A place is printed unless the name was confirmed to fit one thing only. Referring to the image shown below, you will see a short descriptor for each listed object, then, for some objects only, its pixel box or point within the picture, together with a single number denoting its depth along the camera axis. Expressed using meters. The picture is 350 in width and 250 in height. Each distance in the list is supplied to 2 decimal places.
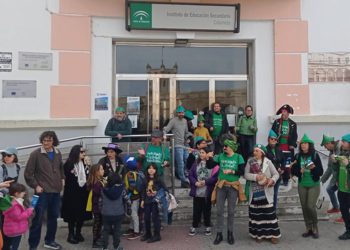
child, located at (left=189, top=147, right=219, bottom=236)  6.31
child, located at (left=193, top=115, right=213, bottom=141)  8.28
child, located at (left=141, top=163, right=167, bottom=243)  6.10
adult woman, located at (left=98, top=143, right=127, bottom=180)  5.96
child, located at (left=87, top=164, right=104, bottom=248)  5.77
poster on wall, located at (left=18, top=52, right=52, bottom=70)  8.80
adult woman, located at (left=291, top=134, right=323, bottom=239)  6.26
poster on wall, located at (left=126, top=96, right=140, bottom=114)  9.87
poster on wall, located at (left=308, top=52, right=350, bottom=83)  9.62
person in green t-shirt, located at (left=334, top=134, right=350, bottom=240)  6.16
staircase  7.11
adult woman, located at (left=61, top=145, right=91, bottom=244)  5.98
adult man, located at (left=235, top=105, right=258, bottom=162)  8.89
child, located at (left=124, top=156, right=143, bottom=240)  6.15
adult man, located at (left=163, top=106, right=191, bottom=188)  7.70
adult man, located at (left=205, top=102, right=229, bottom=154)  8.61
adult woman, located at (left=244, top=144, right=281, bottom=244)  6.06
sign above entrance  9.25
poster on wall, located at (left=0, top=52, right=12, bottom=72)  8.70
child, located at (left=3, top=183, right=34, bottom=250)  4.66
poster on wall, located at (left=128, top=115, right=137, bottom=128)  9.81
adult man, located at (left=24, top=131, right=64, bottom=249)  5.50
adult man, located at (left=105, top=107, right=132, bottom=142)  7.94
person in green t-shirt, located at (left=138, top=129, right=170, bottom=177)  6.70
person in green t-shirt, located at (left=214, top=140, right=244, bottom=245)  6.03
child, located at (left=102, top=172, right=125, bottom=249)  5.47
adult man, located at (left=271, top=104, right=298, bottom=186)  8.18
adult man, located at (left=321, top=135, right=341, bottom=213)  6.61
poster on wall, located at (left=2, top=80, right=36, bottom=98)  8.72
